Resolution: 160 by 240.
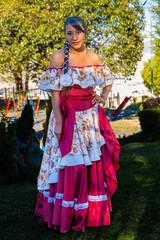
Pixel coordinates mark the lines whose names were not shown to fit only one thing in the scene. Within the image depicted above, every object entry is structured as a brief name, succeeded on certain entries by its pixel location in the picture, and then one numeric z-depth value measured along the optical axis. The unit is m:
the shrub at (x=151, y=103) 11.69
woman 3.24
